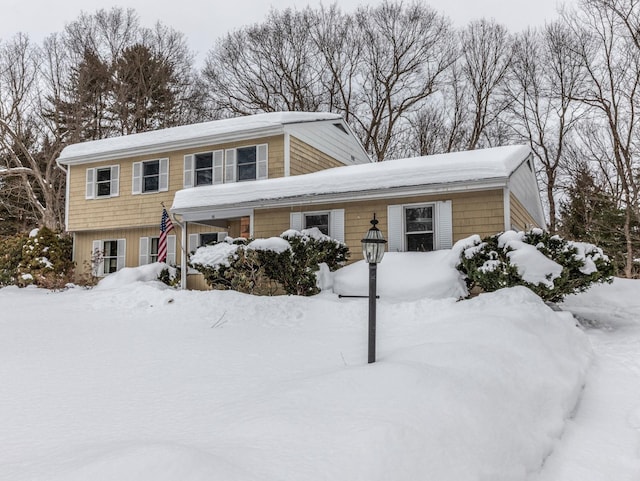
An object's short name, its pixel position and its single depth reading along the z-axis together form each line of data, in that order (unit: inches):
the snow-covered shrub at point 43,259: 598.6
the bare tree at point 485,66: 908.6
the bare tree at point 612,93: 686.6
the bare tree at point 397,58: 951.0
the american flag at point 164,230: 559.8
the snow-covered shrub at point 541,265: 313.9
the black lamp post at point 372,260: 181.5
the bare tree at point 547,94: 818.8
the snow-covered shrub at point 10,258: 601.6
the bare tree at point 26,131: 874.8
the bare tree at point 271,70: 991.6
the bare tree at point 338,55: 979.9
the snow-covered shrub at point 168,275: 586.1
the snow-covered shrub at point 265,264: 382.9
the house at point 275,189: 422.0
